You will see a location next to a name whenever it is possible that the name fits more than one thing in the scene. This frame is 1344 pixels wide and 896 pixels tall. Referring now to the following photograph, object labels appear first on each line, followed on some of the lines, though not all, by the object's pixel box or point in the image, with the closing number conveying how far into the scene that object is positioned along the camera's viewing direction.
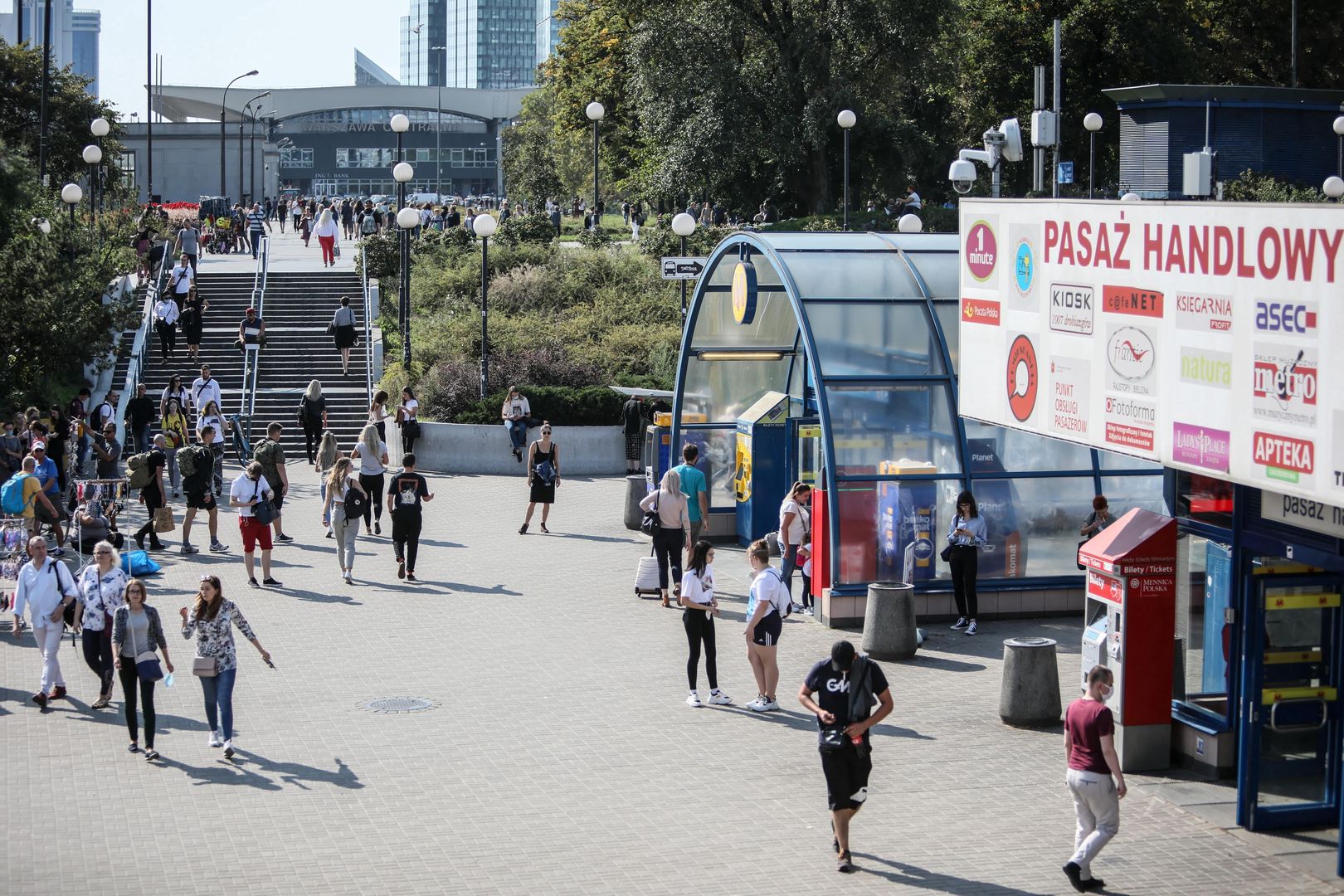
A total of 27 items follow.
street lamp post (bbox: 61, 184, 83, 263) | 36.31
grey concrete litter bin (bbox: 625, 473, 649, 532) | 23.33
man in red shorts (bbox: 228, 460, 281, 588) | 18.48
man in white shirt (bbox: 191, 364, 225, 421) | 27.03
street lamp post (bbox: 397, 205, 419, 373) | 32.16
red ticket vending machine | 12.33
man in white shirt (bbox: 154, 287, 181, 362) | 33.12
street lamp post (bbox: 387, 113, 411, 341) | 32.56
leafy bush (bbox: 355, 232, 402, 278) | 40.41
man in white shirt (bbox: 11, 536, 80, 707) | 13.89
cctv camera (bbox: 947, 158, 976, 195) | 22.91
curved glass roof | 17.50
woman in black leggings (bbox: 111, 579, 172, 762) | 12.34
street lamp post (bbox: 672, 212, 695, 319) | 29.38
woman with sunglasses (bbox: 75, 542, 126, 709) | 13.32
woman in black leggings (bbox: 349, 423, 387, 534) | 21.81
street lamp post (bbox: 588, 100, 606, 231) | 43.84
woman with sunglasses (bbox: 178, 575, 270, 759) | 12.27
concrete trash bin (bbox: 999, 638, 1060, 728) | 13.55
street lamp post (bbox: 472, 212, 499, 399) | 29.36
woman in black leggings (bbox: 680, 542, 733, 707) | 13.65
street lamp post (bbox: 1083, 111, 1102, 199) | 36.92
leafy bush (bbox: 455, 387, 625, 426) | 29.75
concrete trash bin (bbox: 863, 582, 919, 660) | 15.76
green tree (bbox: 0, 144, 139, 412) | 27.98
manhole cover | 13.93
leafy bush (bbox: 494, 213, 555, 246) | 42.00
